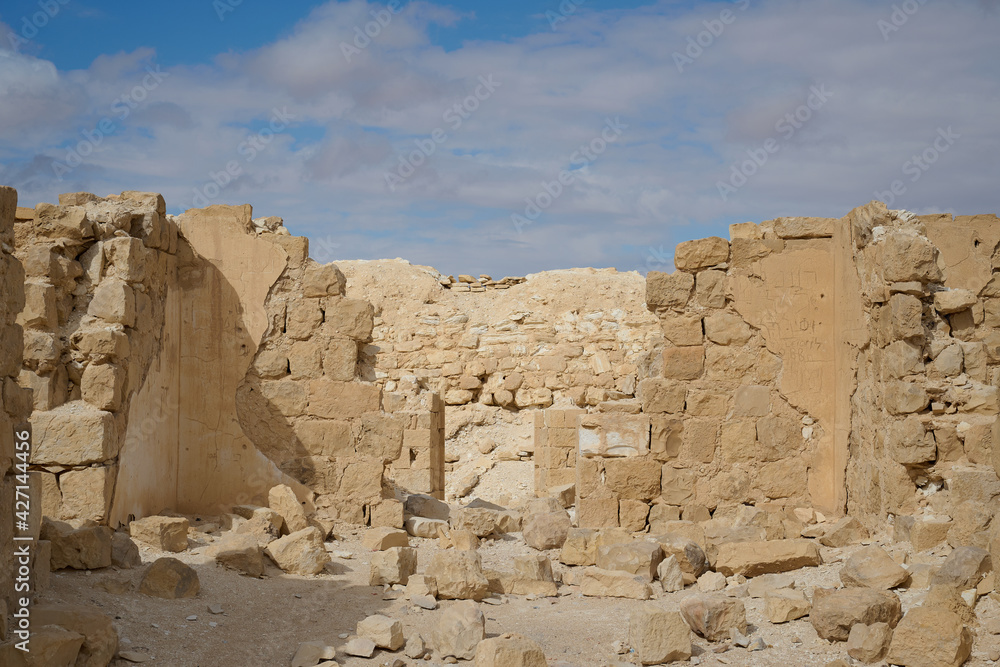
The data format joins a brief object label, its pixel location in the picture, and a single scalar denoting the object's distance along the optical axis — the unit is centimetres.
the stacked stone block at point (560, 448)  1281
